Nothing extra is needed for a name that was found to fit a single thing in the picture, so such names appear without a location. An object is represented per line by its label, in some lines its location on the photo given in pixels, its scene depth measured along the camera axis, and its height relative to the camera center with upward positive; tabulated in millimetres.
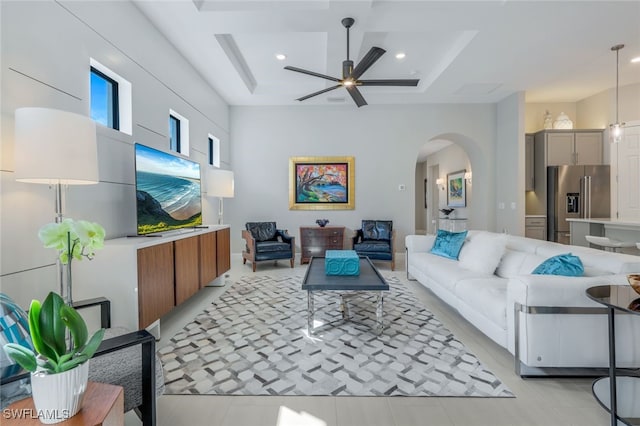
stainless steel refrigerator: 5035 +203
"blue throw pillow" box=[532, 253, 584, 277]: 2021 -445
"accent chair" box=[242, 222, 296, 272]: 5047 -642
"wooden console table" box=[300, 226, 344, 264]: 5629 -659
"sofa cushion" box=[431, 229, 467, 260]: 3600 -489
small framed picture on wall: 7786 +517
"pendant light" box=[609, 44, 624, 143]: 3613 +992
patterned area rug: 1863 -1175
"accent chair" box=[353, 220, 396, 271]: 5137 -629
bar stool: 3570 -471
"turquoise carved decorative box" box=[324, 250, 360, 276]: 2854 -581
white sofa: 1802 -766
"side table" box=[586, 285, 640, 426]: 1441 -1041
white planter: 808 -537
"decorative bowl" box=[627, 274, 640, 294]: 1423 -383
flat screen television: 2699 +201
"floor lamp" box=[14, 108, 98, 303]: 1562 +365
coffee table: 2496 -690
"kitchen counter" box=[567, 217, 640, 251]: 3707 -346
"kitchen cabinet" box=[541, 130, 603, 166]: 5348 +1137
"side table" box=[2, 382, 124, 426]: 826 -623
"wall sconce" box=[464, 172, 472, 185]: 7469 +815
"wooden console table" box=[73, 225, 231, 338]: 2162 -563
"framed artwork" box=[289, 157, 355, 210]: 6121 +567
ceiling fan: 3053 +1570
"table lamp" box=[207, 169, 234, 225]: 4410 +412
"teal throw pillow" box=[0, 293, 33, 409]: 1084 -529
